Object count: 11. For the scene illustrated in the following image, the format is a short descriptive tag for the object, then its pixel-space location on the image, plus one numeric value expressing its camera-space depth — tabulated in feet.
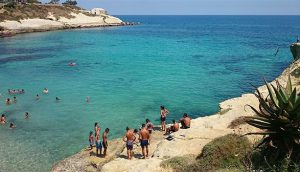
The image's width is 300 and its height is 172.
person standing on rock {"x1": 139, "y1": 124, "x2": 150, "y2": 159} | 62.85
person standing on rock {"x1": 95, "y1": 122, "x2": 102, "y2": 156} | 69.00
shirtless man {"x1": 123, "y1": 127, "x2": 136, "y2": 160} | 62.95
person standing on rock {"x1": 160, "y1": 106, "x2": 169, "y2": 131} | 81.76
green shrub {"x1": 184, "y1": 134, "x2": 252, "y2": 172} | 46.16
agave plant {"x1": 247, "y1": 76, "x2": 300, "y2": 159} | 36.60
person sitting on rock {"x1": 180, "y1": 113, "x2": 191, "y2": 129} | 75.15
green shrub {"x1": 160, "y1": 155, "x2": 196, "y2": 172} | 51.48
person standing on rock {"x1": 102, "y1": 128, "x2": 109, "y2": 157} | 67.92
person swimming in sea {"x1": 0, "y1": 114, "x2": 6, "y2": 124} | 97.77
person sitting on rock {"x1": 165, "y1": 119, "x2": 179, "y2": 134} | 76.02
